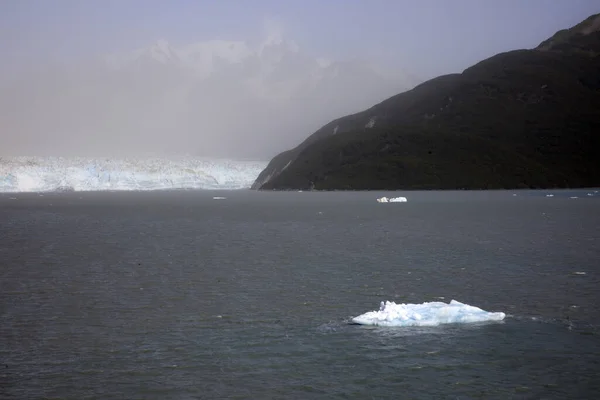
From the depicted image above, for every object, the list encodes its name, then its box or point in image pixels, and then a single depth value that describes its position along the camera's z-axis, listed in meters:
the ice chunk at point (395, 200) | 185.49
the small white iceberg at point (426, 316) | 26.48
